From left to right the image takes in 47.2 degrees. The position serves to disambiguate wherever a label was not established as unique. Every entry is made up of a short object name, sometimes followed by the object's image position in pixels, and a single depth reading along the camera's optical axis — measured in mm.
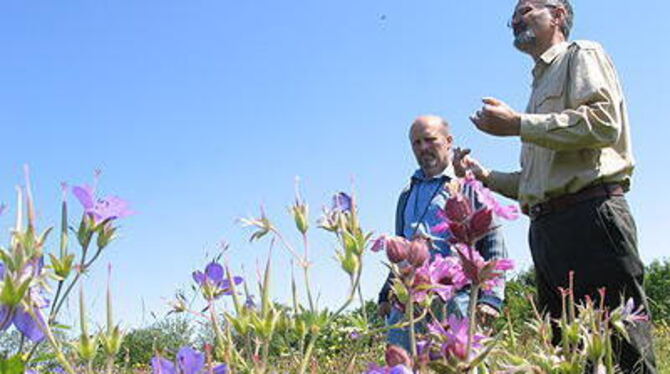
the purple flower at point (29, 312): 568
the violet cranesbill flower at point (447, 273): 922
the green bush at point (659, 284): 10155
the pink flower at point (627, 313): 1405
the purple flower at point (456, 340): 618
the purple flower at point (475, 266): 708
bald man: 2564
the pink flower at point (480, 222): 712
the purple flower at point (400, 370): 620
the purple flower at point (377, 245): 1001
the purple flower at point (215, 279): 928
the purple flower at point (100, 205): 749
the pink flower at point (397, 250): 754
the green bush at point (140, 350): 6024
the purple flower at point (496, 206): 847
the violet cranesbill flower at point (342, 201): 965
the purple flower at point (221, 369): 676
